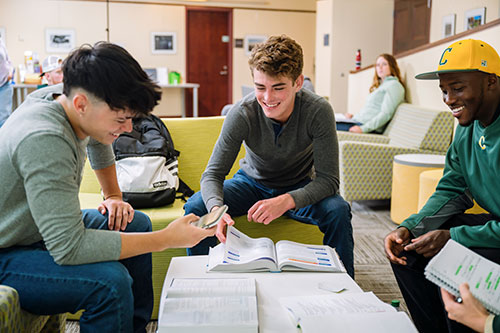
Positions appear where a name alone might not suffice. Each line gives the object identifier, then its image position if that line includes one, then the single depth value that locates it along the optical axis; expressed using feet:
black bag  7.73
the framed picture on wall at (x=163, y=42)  31.12
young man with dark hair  4.14
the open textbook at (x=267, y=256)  5.18
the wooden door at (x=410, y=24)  23.40
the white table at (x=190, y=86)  28.49
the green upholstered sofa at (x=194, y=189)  7.31
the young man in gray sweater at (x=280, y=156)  6.51
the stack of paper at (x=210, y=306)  4.01
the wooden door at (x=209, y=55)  31.76
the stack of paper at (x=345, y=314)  4.00
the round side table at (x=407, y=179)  11.32
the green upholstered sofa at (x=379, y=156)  13.19
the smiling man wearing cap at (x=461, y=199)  5.39
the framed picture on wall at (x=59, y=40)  29.78
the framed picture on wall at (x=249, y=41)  32.24
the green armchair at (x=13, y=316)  4.09
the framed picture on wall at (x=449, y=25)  20.76
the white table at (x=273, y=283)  4.34
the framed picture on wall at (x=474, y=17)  18.94
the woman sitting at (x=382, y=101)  16.06
